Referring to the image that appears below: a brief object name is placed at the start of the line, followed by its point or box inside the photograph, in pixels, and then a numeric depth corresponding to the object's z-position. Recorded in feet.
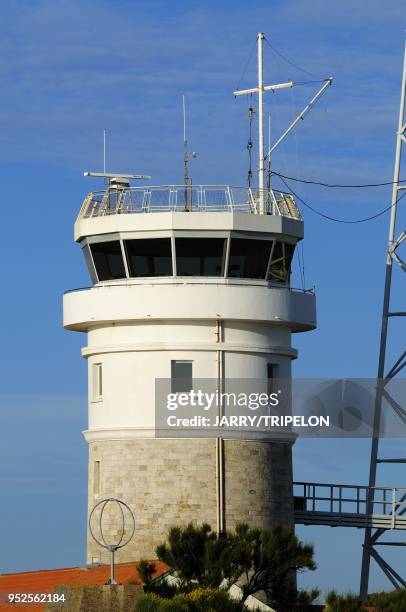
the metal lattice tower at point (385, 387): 242.58
